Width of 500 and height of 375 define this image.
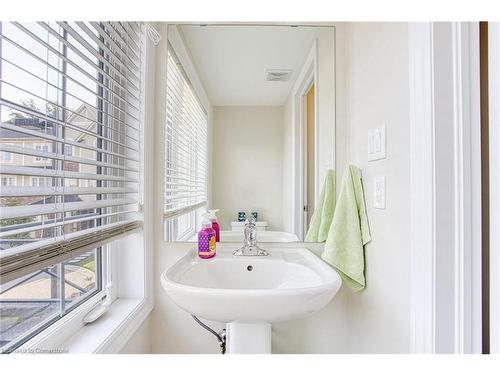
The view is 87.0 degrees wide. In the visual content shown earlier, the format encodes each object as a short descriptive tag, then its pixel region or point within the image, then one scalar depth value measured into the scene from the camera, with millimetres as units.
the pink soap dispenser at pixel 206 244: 1070
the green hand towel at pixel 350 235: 1031
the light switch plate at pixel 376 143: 903
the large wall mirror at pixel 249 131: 1224
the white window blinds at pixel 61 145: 594
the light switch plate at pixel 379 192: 909
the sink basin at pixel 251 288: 720
